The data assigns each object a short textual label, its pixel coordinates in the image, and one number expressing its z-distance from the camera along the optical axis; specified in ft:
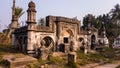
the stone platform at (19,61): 18.38
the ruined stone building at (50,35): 24.65
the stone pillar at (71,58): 20.51
